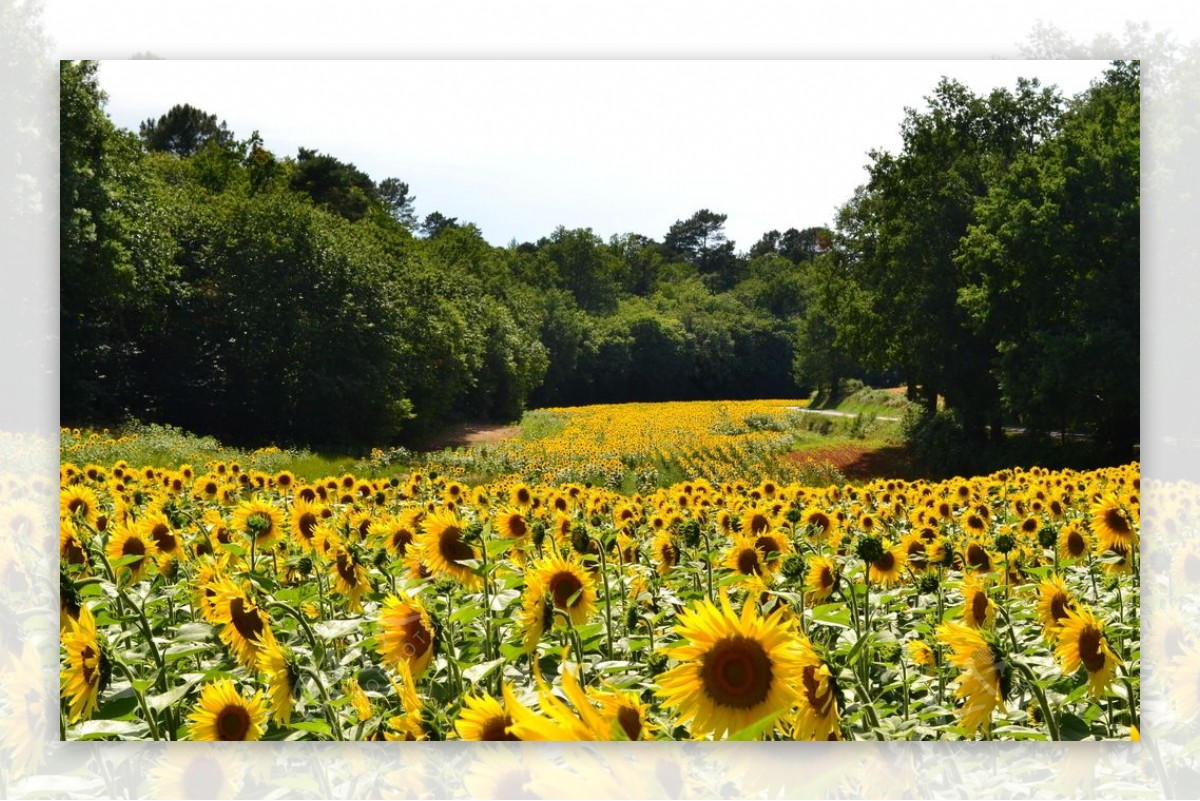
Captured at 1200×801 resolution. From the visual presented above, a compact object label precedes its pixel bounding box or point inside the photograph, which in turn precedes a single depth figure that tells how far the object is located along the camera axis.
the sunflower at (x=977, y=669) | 2.44
